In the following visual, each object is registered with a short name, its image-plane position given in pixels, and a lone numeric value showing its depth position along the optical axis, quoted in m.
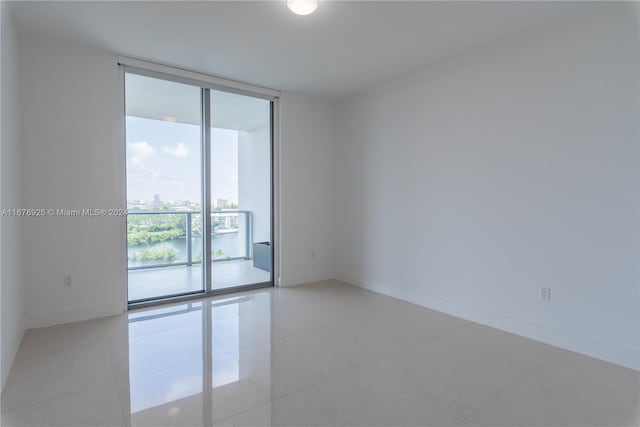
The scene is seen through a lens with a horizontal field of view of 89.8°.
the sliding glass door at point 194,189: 3.60
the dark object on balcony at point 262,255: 4.45
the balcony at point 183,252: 3.78
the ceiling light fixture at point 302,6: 2.24
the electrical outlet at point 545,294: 2.60
